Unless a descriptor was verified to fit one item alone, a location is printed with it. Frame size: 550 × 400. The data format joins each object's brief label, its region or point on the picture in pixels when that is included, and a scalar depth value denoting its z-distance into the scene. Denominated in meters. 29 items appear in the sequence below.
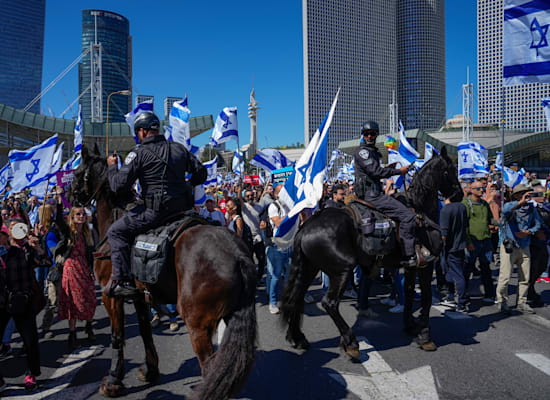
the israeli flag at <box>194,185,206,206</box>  9.86
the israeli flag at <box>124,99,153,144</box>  10.49
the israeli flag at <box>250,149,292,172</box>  12.92
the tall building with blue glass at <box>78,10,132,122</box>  176.30
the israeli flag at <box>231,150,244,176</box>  10.61
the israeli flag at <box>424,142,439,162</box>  14.35
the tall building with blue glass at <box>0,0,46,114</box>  192.00
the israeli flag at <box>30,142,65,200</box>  10.67
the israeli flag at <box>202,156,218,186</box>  14.34
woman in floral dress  6.31
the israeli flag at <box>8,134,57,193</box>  10.62
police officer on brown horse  4.30
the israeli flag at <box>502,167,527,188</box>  16.52
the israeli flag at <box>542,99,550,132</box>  10.78
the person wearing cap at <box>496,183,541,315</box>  7.39
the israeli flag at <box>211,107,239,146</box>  11.08
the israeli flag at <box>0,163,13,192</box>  12.97
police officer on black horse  5.84
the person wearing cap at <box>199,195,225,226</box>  9.62
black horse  5.61
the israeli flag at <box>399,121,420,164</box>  12.61
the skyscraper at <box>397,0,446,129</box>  166.25
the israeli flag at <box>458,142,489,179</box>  15.14
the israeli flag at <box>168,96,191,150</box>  10.23
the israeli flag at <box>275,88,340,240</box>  6.65
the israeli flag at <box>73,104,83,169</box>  12.52
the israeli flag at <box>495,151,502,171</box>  24.04
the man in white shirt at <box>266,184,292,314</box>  7.72
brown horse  3.62
